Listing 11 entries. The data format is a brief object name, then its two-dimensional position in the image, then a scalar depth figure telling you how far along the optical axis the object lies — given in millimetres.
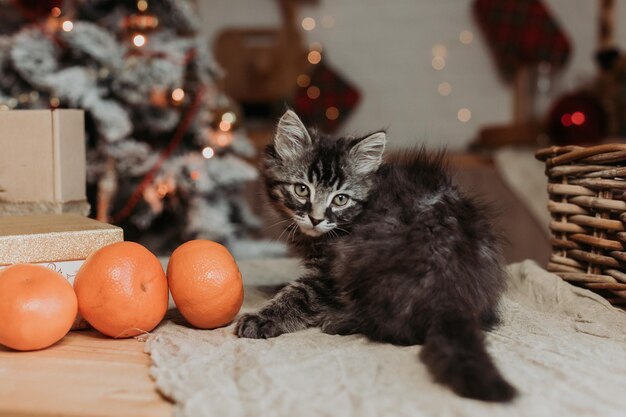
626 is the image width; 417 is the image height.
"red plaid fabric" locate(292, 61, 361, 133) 3574
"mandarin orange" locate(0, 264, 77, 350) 958
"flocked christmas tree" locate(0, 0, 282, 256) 2117
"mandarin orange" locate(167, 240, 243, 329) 1085
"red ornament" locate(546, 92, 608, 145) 3029
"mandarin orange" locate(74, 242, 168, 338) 1026
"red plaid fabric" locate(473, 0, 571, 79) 3459
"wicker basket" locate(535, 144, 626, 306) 1188
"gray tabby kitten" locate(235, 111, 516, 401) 910
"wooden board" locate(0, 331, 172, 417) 778
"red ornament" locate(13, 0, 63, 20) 2137
